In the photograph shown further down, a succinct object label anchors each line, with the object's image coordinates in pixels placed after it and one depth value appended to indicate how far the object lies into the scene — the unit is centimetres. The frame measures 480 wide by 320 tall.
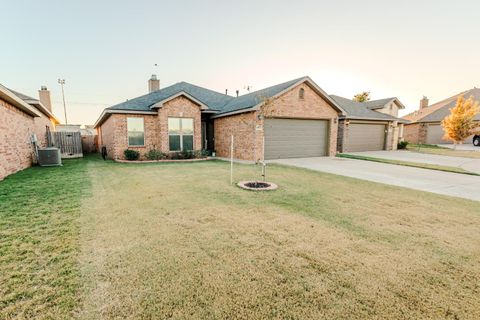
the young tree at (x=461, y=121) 2048
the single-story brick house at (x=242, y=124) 1283
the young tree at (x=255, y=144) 1191
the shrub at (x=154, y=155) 1291
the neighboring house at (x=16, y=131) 763
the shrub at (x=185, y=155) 1359
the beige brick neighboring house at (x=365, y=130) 1756
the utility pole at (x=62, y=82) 3684
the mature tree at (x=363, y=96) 4419
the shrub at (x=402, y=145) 2130
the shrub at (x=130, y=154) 1265
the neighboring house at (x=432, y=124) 2767
